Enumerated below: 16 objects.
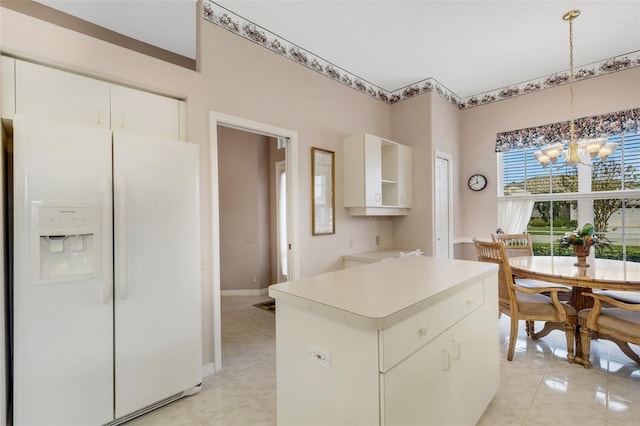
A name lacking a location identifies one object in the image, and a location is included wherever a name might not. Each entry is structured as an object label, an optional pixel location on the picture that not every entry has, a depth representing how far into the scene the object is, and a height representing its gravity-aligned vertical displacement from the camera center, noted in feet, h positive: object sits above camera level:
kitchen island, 3.64 -1.89
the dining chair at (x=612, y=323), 6.95 -2.75
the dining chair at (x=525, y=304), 8.22 -2.61
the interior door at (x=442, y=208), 13.62 +0.22
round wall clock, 14.73 +1.48
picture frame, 11.02 +0.85
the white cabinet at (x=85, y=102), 5.66 +2.47
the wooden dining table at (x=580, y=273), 7.29 -1.66
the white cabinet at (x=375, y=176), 11.61 +1.55
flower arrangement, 8.71 -0.81
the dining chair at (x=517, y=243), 11.80 -1.31
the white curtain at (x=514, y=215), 13.94 -0.16
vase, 8.87 -1.25
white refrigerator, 5.12 -1.10
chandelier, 8.70 +1.87
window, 11.60 +0.70
